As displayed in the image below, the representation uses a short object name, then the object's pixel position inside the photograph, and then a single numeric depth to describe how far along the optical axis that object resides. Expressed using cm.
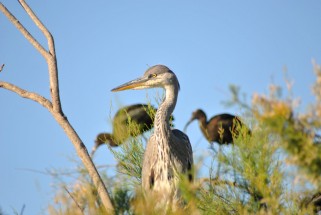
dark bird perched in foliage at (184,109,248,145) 2420
